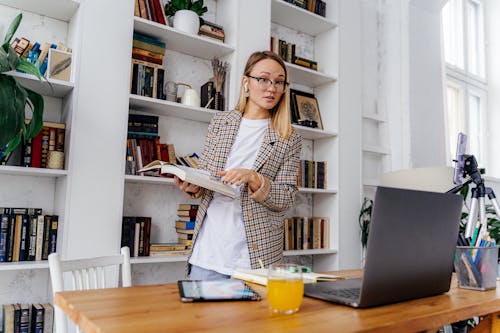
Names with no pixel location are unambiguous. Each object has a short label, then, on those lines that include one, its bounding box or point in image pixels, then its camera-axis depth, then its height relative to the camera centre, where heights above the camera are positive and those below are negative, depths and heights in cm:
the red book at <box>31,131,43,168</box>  208 +25
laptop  82 -8
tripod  117 +4
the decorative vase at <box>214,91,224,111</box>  269 +67
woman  153 +12
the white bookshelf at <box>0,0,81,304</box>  212 +20
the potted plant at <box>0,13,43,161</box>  165 +41
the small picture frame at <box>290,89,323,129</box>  320 +77
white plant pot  260 +112
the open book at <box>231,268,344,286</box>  109 -18
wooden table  68 -19
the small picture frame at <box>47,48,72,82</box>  213 +70
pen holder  110 -13
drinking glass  78 -15
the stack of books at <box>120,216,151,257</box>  231 -15
